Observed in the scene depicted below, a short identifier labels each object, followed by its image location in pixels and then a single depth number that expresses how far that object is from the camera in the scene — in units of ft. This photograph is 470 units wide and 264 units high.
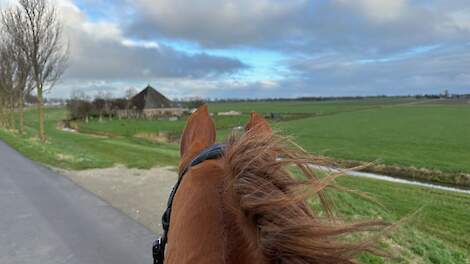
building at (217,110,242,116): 274.13
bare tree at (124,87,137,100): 288.71
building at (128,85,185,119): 266.94
